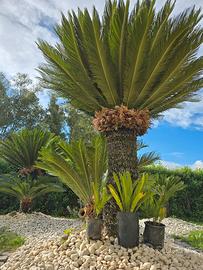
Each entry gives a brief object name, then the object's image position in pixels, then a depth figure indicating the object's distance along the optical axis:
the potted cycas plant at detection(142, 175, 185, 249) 3.18
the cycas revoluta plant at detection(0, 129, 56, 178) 6.63
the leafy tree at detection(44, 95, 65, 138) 14.59
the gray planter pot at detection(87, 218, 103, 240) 3.12
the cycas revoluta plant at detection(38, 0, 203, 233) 3.19
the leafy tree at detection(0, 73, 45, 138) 14.57
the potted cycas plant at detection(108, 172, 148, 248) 2.99
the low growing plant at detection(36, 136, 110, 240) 3.47
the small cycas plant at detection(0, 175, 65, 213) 6.32
